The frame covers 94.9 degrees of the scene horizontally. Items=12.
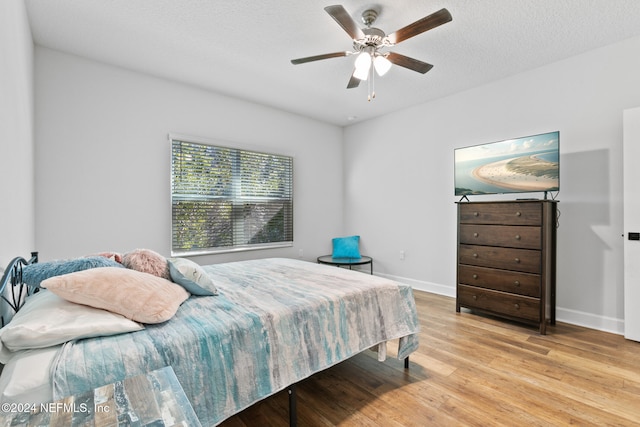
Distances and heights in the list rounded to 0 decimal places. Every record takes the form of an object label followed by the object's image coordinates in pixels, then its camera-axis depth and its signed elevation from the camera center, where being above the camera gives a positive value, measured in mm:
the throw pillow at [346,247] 4699 -583
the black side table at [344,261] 4379 -759
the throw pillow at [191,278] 1801 -416
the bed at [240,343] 1053 -589
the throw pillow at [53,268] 1531 -305
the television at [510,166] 2826 +473
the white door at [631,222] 2551 -95
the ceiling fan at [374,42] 1980 +1286
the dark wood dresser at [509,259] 2795 -495
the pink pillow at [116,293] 1293 -374
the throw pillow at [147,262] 1799 -322
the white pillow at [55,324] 1081 -454
